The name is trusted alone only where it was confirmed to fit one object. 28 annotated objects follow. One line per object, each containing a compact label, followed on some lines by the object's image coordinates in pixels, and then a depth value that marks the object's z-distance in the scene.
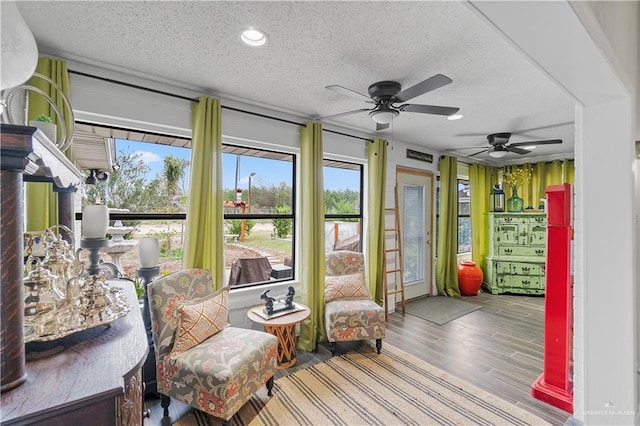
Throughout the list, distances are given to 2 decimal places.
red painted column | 2.32
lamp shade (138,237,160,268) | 2.18
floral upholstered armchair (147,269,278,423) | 1.92
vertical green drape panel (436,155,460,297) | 5.14
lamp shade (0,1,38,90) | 0.70
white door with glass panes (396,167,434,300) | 4.85
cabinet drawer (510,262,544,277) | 5.17
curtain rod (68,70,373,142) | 2.21
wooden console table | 0.65
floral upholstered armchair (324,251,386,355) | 3.04
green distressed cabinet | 5.23
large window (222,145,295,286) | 3.20
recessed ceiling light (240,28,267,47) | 1.80
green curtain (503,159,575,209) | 5.16
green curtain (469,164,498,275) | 5.70
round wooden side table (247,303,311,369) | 2.71
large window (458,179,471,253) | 5.88
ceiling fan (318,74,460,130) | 2.35
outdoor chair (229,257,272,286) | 3.23
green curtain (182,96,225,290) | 2.58
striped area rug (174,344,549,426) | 2.12
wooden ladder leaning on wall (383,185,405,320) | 4.29
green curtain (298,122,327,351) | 3.29
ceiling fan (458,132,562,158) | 3.89
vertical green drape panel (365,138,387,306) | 3.99
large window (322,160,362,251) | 4.05
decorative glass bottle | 5.55
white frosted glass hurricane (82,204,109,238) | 1.39
